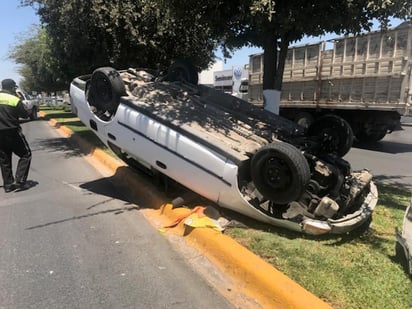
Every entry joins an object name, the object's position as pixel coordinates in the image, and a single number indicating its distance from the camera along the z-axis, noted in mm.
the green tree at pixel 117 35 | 11109
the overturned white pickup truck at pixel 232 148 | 4730
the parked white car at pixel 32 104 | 25258
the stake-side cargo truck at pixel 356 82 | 12461
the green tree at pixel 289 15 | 5254
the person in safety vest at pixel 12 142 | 7617
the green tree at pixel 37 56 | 28752
